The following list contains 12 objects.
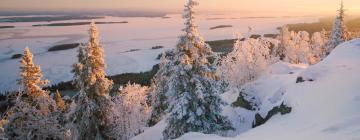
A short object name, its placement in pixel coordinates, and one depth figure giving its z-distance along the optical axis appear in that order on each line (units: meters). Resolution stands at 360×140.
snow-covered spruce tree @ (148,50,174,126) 33.44
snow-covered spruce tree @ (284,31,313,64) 64.88
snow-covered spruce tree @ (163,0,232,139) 21.39
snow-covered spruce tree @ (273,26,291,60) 70.32
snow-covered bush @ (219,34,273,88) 30.92
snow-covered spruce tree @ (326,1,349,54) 50.03
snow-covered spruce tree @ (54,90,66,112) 37.22
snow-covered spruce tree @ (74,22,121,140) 25.97
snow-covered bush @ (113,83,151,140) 36.38
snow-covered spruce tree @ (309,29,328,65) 72.26
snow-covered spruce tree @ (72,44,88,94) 26.03
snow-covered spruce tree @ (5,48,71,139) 25.77
